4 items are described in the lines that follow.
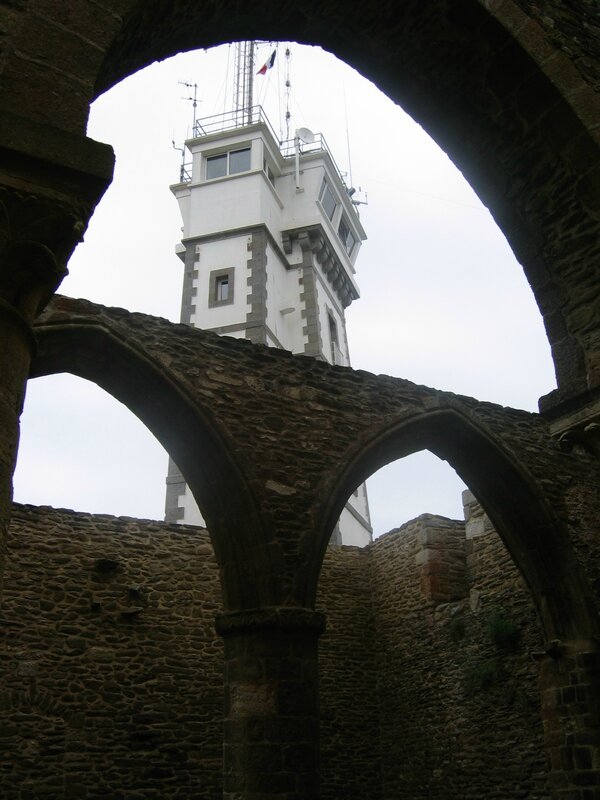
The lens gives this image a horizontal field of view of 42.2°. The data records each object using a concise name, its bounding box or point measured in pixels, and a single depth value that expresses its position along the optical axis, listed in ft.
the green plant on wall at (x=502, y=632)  29.96
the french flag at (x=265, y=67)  83.67
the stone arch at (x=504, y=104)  15.08
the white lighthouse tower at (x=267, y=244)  66.23
